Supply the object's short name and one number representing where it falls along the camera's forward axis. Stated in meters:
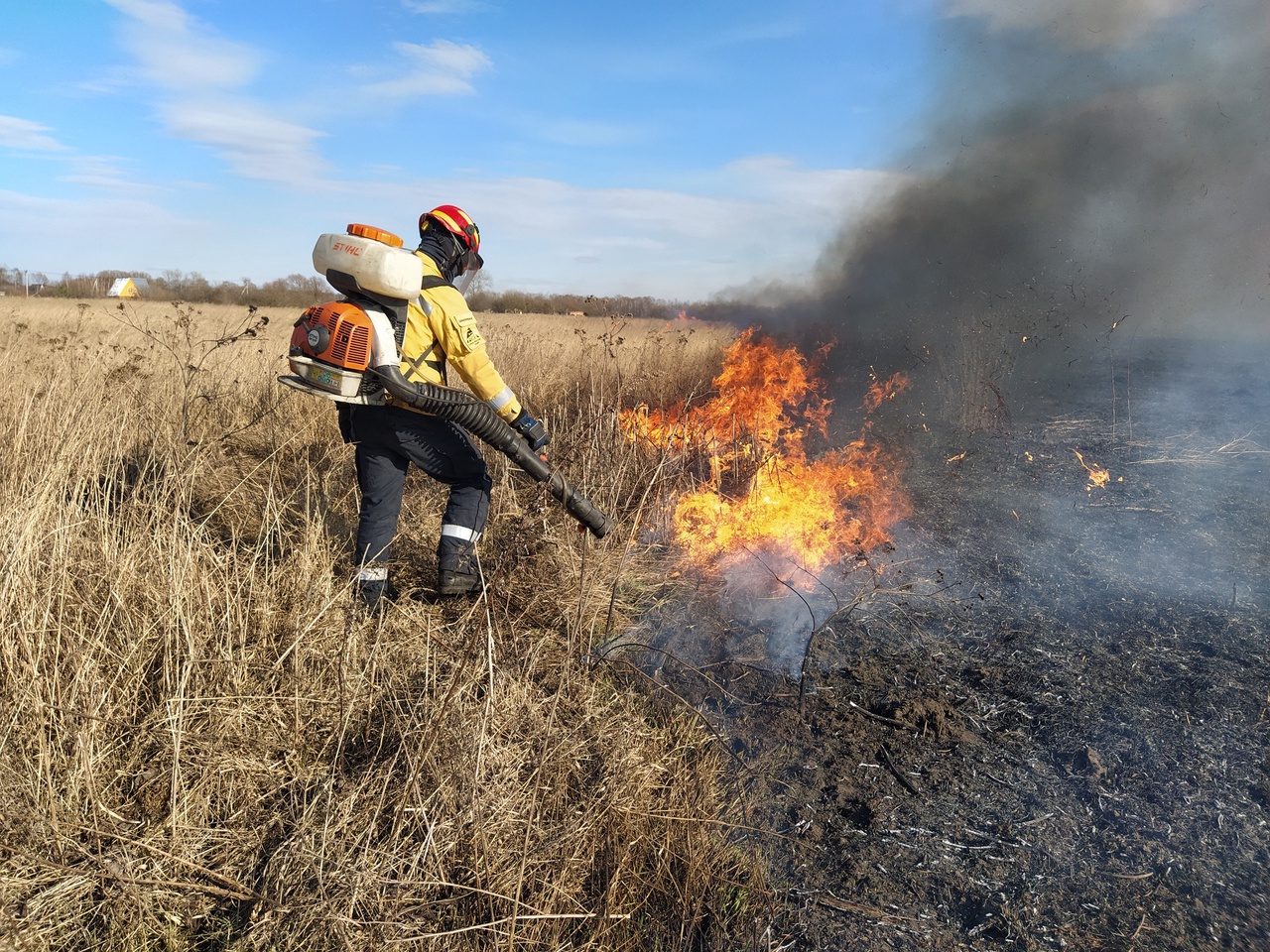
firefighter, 3.52
